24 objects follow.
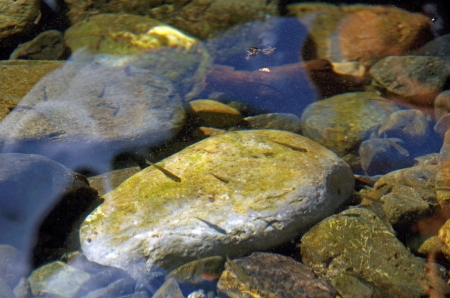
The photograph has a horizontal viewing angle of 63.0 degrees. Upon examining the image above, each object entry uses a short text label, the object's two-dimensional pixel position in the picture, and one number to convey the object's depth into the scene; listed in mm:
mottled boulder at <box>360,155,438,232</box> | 3393
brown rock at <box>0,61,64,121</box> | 4363
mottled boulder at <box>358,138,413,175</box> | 4395
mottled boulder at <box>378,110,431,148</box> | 4621
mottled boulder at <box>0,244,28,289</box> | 2916
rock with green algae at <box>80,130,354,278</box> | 3035
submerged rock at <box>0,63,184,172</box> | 4023
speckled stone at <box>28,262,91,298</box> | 2912
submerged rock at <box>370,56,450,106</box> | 4914
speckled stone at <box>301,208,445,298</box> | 2879
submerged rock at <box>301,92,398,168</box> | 4605
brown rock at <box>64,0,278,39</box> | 6445
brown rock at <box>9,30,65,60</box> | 5828
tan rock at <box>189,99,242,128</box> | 4952
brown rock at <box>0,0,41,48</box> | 6086
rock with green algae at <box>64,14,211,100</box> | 5531
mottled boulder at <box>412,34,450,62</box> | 5538
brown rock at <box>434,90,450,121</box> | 4637
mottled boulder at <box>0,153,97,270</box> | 3174
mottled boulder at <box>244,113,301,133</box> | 4918
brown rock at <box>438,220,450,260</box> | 2965
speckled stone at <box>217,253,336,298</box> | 2799
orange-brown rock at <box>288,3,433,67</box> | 5816
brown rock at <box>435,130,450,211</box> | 3422
